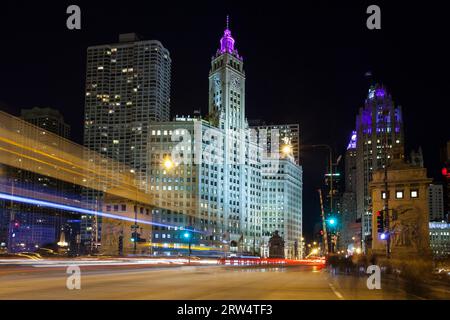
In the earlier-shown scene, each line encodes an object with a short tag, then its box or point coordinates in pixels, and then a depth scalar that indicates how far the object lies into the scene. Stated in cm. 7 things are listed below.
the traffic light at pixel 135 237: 6383
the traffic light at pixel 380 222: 3912
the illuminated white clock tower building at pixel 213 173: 15688
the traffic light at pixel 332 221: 5042
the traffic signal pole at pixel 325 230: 6871
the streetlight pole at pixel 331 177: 5005
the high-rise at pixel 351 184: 15658
